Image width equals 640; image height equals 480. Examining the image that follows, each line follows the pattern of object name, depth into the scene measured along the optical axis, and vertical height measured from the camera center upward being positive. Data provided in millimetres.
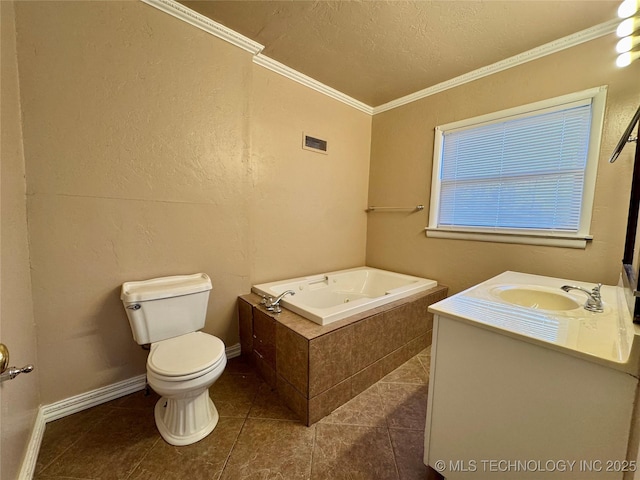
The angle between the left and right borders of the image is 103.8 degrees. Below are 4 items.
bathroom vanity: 729 -567
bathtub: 1679 -631
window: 1771 +414
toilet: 1249 -760
